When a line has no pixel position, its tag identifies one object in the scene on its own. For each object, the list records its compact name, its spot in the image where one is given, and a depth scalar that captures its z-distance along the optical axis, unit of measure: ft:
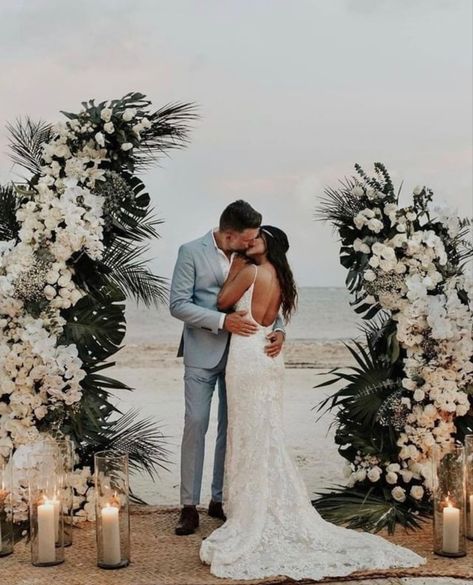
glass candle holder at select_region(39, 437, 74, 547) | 16.49
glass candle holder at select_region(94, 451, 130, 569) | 15.17
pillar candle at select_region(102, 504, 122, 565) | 15.16
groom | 17.58
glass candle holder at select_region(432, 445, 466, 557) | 15.66
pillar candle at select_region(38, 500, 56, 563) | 15.47
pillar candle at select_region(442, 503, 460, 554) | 15.64
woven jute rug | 14.58
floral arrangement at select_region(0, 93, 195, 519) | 17.60
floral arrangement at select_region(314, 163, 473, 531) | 17.89
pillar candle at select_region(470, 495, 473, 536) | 16.89
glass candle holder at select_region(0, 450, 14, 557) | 16.20
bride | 14.79
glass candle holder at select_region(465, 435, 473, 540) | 16.62
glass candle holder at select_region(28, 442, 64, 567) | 15.49
